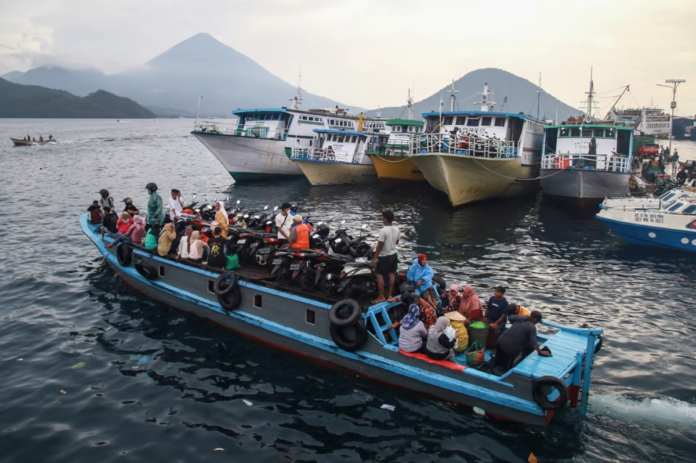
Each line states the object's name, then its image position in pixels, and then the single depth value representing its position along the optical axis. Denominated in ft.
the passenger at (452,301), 33.58
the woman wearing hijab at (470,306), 32.40
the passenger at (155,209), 49.03
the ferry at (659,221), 65.57
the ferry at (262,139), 131.03
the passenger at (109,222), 54.65
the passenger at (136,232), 48.96
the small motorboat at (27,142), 212.84
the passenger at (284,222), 41.47
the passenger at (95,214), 58.80
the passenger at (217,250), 40.09
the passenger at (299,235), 38.24
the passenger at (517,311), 30.09
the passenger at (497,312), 31.19
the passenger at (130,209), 52.19
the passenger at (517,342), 27.66
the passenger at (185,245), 42.93
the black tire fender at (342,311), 30.71
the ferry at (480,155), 96.78
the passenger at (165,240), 43.83
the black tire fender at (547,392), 24.48
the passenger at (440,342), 28.17
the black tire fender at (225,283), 37.68
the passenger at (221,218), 43.56
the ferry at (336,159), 128.57
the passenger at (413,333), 29.43
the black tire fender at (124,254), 47.26
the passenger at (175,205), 49.55
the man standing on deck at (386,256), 32.78
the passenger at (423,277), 33.27
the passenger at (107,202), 55.01
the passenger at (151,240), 46.52
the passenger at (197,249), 41.86
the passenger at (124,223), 50.65
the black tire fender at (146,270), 44.50
